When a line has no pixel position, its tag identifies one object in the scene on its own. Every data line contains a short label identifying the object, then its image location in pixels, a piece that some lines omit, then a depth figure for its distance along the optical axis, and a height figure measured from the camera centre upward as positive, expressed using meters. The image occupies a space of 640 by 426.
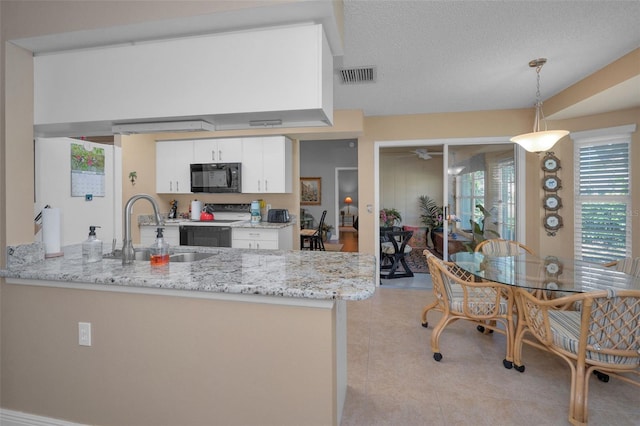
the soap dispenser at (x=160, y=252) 1.74 -0.23
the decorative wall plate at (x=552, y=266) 2.39 -0.44
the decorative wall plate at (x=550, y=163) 3.98 +0.57
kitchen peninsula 1.38 -0.60
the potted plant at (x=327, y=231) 8.68 -0.58
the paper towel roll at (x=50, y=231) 1.97 -0.13
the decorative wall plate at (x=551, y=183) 3.98 +0.33
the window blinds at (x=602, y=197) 3.47 +0.14
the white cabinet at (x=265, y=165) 4.28 +0.60
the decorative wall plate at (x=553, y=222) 4.00 -0.15
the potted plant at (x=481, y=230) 4.48 -0.28
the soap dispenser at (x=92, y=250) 1.85 -0.23
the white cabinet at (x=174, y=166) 4.53 +0.62
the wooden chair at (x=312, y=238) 5.99 -0.54
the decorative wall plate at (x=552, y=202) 3.99 +0.09
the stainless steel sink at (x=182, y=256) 2.16 -0.31
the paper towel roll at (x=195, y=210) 4.71 +0.00
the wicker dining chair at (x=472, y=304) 2.39 -0.72
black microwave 4.34 +0.44
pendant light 2.74 +0.62
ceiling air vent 2.96 +1.27
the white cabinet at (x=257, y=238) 4.11 -0.36
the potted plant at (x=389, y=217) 4.81 -0.11
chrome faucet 1.79 -0.16
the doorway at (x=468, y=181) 4.36 +0.40
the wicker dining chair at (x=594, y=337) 1.63 -0.70
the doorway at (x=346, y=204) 9.06 +0.17
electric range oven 4.20 -0.31
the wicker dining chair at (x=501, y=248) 3.37 -0.40
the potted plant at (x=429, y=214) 4.99 -0.07
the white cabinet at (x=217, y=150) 4.39 +0.81
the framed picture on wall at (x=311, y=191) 9.10 +0.53
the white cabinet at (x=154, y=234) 4.38 -0.33
